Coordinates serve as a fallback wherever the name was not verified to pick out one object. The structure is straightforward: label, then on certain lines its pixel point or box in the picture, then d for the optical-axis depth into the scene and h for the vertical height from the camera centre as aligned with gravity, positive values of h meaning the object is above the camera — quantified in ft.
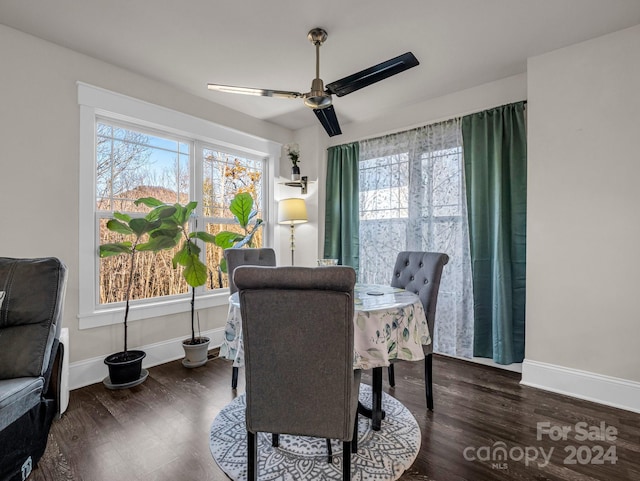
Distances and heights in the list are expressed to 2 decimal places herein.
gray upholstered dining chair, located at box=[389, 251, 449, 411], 7.27 -0.97
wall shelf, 13.59 +2.50
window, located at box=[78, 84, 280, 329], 8.69 +2.01
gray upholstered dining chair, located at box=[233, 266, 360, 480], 3.90 -1.40
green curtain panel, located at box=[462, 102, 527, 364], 9.21 +0.48
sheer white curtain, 10.41 +1.05
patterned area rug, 5.15 -3.74
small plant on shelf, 13.46 +3.57
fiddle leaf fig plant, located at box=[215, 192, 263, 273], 10.53 +0.75
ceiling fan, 6.40 +3.47
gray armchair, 4.53 -1.79
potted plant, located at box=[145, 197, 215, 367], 9.05 -0.40
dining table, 5.29 -1.64
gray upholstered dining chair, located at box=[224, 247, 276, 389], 8.59 -0.46
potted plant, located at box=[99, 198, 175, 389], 8.29 -0.17
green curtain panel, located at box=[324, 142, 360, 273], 12.83 +1.44
